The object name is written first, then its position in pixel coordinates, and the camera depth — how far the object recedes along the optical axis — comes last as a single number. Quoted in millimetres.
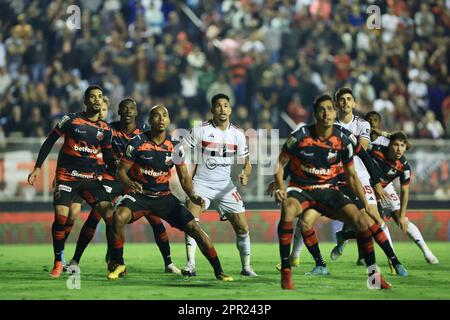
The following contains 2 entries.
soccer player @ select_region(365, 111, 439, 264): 14781
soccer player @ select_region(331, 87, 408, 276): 13969
